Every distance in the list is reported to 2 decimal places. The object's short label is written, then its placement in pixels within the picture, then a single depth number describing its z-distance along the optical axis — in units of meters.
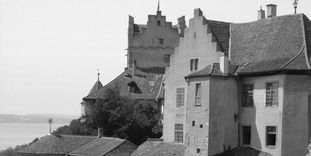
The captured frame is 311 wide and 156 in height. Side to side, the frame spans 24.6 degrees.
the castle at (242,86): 39.81
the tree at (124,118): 61.34
